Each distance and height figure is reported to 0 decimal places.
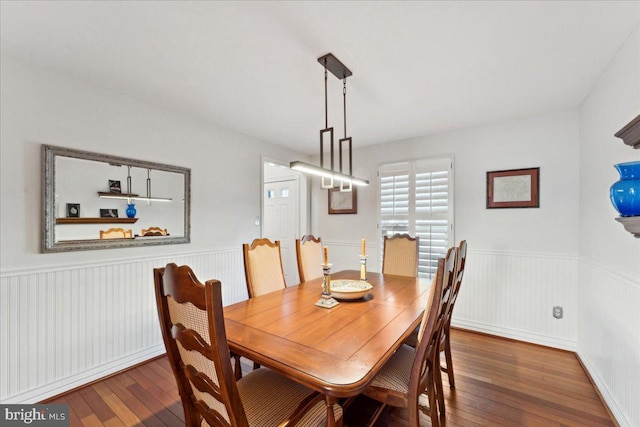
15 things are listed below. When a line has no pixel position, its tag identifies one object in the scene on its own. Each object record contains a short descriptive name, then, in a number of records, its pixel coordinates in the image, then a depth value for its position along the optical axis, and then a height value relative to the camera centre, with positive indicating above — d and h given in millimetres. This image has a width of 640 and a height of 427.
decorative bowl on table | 1869 -526
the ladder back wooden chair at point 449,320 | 1809 -740
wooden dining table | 1041 -580
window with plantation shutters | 3449 +126
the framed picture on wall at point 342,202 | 4184 +191
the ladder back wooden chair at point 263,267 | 2172 -434
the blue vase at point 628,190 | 1285 +110
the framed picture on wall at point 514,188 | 2920 +276
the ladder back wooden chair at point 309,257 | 2645 -424
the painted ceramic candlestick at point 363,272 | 2325 -490
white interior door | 4668 -50
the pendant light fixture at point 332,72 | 1853 +1035
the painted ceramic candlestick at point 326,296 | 1775 -543
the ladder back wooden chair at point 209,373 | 893 -575
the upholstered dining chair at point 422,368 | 1236 -837
